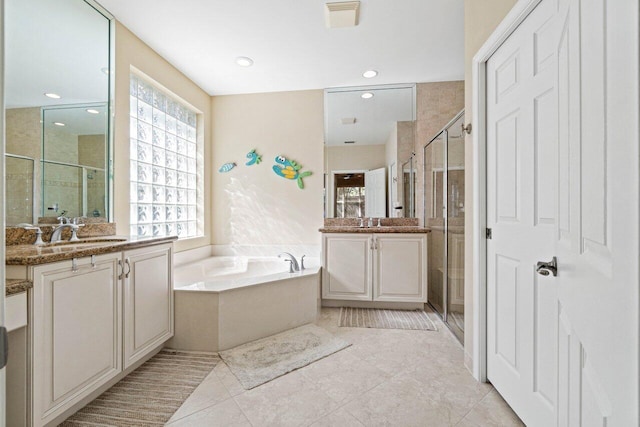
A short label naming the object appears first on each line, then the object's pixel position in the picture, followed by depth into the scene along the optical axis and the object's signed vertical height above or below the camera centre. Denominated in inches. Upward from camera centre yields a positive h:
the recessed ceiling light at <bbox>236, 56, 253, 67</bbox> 114.5 +60.2
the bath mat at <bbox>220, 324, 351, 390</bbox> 73.9 -39.7
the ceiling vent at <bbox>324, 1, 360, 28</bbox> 84.7 +59.0
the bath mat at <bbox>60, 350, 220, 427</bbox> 58.4 -40.3
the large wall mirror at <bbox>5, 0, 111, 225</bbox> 65.7 +26.5
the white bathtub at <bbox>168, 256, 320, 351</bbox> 85.8 -29.4
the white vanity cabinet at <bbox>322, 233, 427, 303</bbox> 121.0 -21.9
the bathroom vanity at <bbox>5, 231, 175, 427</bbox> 47.5 -20.8
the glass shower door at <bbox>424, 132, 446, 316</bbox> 110.3 -2.5
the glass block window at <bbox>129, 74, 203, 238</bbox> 105.7 +20.2
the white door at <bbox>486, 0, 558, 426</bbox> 49.4 -0.1
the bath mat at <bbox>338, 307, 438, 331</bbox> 106.6 -40.3
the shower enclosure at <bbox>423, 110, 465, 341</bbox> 91.0 -2.1
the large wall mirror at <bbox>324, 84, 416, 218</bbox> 137.7 +30.2
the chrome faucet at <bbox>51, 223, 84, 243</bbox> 69.3 -4.4
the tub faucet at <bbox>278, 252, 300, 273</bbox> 114.2 -19.4
